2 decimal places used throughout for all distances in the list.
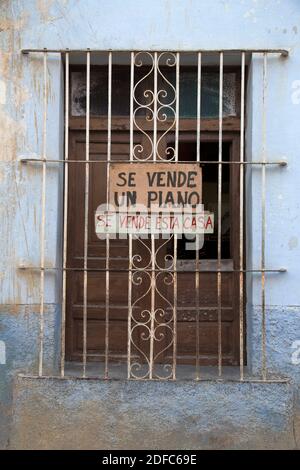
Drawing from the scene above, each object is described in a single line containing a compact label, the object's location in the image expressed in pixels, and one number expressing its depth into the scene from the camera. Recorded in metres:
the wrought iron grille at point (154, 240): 4.87
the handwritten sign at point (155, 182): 4.94
